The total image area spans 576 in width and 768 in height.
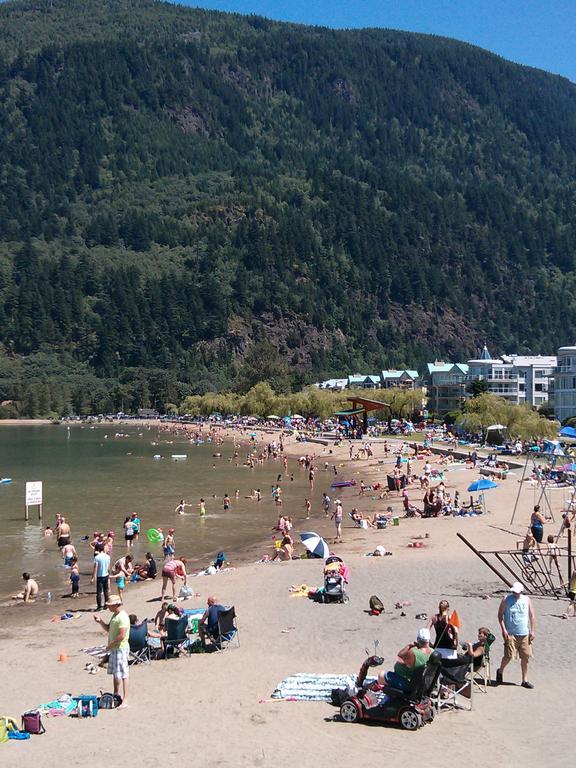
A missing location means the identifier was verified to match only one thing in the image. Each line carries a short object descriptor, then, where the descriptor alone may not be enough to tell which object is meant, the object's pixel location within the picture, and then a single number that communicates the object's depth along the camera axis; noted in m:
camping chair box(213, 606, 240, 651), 14.05
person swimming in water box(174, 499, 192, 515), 33.12
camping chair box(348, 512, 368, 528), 28.98
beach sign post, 32.03
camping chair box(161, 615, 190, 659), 13.77
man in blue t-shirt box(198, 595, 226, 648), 14.07
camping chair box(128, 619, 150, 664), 13.40
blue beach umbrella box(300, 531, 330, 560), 21.66
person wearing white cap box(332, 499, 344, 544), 26.48
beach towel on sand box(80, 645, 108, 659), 14.01
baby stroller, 16.67
